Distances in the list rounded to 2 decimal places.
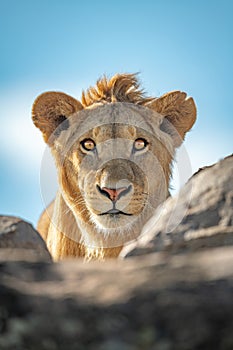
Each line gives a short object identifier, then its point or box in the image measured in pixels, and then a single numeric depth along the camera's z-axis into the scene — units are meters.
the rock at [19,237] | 4.69
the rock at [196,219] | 4.58
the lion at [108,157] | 10.20
